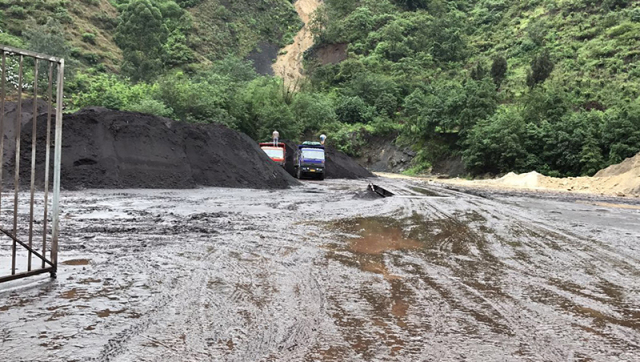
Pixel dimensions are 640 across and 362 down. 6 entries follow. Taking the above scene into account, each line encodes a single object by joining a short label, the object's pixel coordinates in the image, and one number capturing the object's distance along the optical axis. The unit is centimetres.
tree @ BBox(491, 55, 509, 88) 6125
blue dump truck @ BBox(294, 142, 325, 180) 3225
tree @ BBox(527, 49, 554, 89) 5512
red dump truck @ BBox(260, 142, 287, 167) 3266
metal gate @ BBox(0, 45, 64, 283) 530
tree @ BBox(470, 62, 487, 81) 6047
